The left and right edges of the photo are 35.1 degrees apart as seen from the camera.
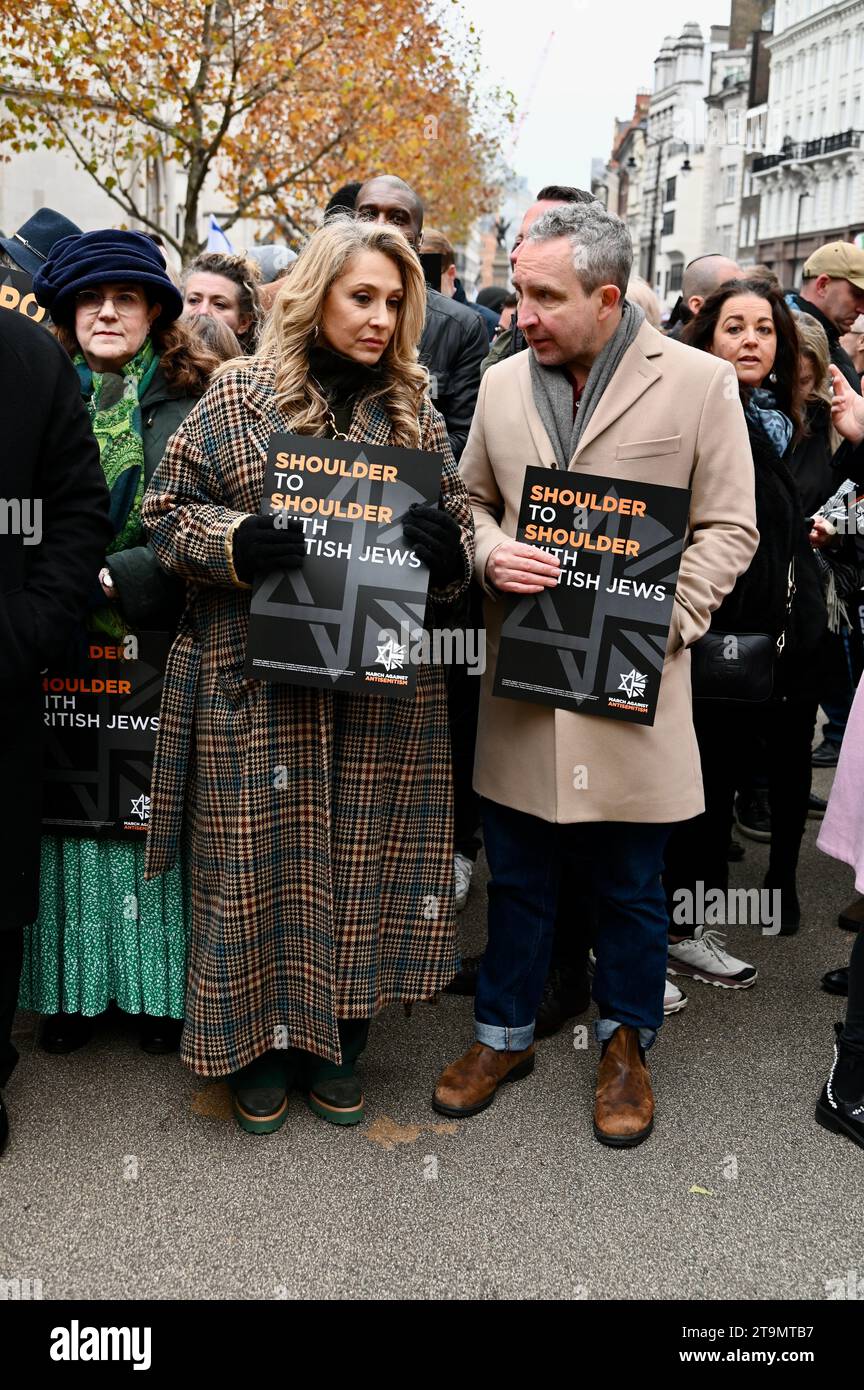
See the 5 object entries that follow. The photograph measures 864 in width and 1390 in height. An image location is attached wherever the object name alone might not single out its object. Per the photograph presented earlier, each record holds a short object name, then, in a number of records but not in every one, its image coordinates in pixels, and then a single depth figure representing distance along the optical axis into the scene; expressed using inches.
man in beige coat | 133.0
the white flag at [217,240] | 274.1
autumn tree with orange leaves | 604.4
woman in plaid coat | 129.0
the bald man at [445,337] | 201.9
